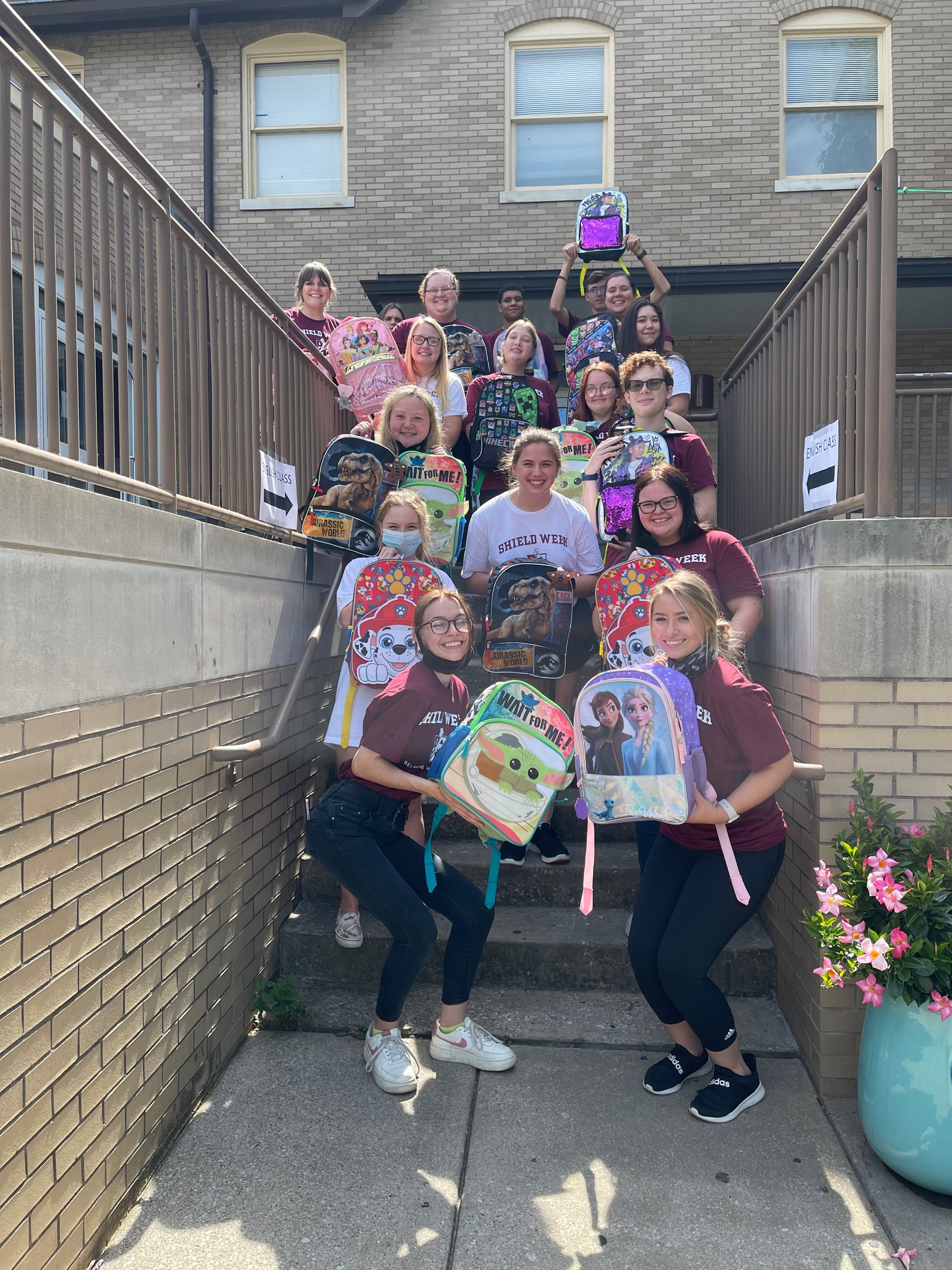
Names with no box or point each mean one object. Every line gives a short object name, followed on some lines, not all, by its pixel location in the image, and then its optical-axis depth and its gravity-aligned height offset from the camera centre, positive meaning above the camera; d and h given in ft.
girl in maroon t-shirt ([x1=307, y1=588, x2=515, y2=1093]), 10.68 -2.96
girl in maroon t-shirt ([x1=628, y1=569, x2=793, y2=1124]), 9.70 -2.76
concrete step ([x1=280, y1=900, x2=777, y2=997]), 12.78 -4.95
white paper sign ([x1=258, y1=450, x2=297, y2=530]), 14.32 +1.72
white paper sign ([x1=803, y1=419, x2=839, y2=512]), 11.71 +1.78
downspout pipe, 35.99 +18.27
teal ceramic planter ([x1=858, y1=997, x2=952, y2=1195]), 8.80 -4.73
